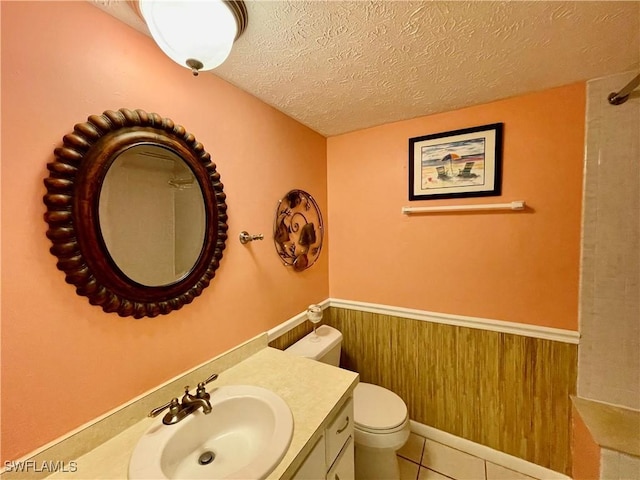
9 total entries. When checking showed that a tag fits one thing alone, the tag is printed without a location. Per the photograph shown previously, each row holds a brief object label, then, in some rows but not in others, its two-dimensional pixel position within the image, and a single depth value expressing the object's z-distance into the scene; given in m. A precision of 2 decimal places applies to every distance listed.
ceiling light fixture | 0.69
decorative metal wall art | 1.52
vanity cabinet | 0.83
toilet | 1.29
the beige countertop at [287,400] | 0.71
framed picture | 1.42
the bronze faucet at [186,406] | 0.85
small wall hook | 1.27
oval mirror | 0.72
